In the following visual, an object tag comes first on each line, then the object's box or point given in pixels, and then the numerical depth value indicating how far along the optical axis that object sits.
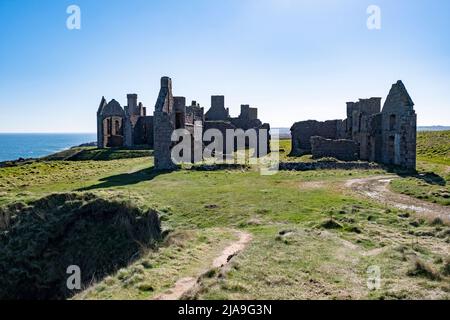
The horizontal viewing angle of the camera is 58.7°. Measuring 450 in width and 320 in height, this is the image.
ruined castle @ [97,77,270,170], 41.10
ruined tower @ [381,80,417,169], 34.94
